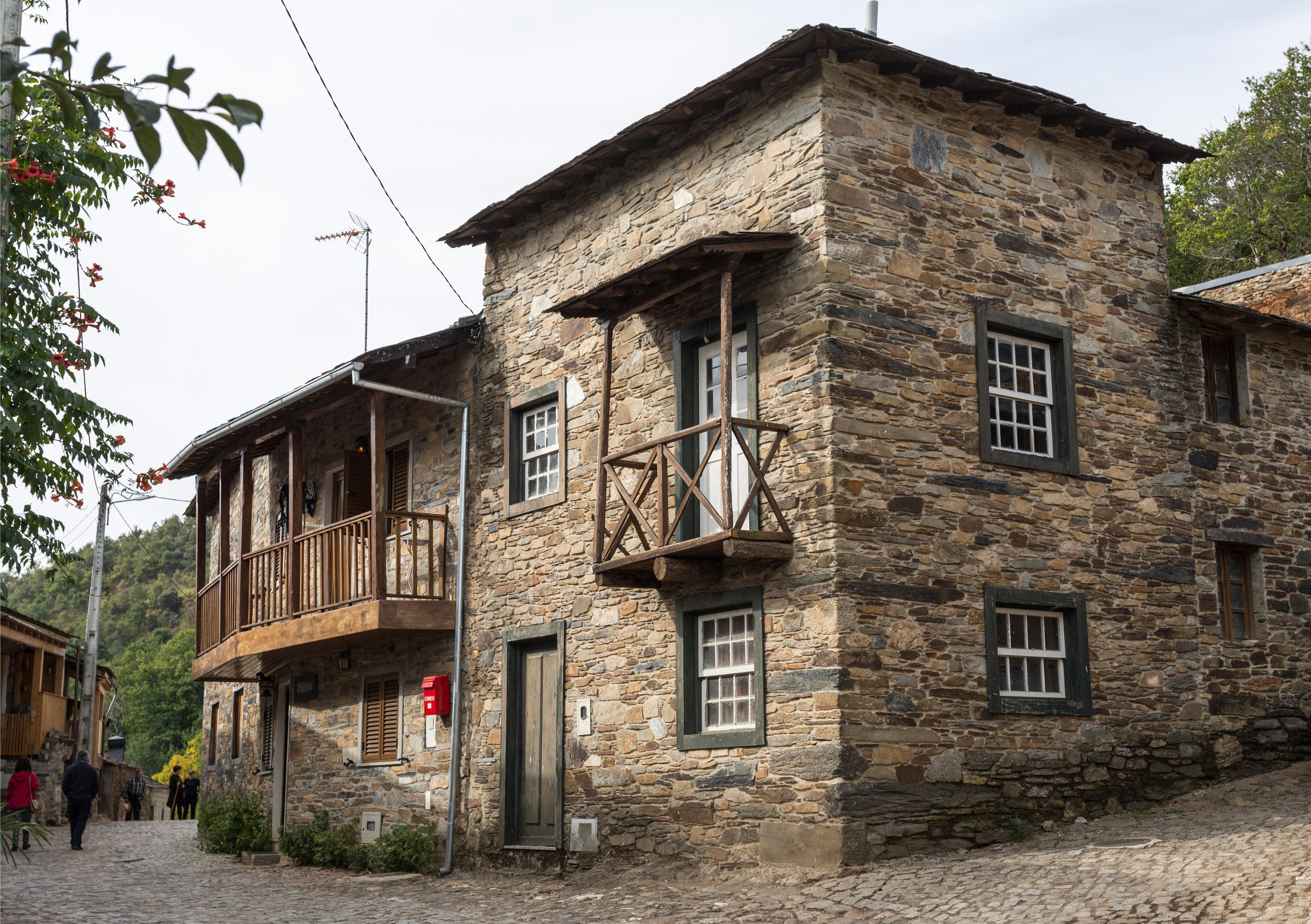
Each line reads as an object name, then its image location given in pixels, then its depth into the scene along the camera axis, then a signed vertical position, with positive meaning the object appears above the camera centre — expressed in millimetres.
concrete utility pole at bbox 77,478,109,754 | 24422 +1371
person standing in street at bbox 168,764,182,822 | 34938 -2307
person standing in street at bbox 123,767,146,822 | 35125 -2293
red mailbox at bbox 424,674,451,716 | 14141 +127
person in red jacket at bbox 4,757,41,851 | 17453 -1011
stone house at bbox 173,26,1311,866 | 10461 +1887
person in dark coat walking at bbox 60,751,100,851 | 18797 -1134
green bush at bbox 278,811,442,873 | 13922 -1529
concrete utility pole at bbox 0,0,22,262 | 6660 +3366
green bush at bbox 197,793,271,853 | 17344 -1563
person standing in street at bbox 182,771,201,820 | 33781 -2109
